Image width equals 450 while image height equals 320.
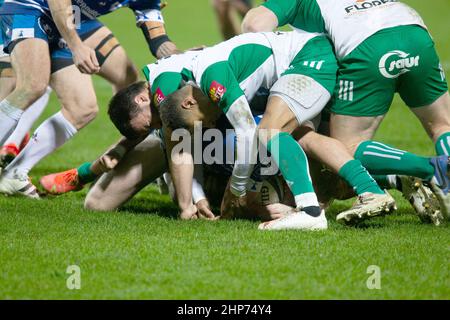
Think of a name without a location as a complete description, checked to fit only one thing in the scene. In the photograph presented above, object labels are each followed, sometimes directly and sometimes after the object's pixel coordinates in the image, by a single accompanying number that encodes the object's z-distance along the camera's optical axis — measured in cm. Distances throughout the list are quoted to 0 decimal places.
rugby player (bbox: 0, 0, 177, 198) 1309
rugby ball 1179
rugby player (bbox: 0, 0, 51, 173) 1487
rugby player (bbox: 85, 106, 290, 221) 1216
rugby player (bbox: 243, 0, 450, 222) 1126
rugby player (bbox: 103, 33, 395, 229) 1064
